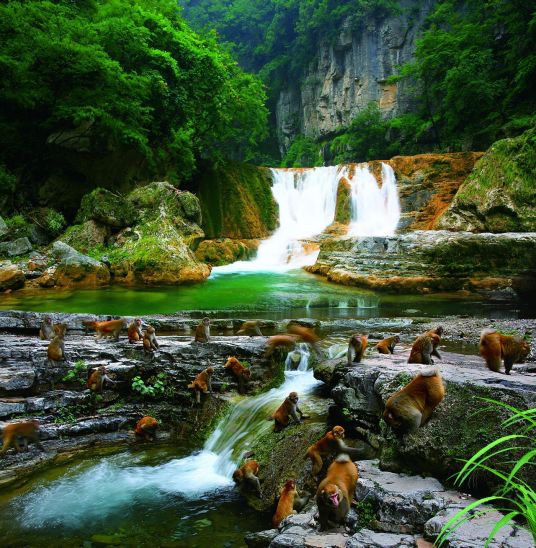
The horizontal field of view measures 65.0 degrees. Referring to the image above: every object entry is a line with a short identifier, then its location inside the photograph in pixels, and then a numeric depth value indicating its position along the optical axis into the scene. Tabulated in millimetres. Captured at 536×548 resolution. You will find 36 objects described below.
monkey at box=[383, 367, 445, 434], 4316
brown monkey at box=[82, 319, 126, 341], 8797
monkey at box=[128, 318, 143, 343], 8562
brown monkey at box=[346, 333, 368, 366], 6401
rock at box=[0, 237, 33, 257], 18766
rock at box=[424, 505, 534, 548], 2986
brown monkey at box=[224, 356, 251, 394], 7902
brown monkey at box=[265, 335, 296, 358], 8500
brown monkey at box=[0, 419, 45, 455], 6262
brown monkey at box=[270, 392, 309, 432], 6258
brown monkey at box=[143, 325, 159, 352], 8000
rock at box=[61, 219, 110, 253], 20016
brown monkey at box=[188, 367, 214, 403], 7641
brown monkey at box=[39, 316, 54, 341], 8625
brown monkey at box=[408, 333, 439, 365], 6020
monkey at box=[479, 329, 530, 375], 5395
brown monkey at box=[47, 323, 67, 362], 7562
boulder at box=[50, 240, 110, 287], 17266
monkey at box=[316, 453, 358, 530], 3885
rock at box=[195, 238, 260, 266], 25266
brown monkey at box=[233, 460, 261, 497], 5594
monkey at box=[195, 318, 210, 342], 8484
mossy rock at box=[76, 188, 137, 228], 21031
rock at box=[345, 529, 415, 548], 3491
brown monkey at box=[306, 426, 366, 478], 5109
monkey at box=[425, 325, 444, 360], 6287
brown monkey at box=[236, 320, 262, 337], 10353
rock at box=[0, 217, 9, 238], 18828
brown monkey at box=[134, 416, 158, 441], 7223
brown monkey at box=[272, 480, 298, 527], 4734
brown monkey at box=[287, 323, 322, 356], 8941
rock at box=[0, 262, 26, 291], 15964
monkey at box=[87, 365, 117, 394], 7482
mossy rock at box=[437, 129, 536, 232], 21688
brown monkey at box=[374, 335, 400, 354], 7758
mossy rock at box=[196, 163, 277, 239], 30231
